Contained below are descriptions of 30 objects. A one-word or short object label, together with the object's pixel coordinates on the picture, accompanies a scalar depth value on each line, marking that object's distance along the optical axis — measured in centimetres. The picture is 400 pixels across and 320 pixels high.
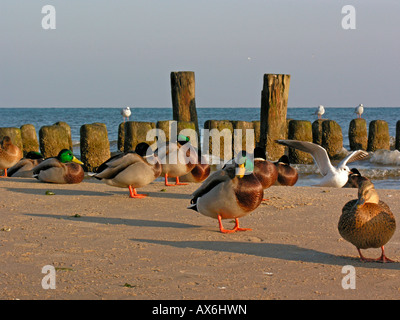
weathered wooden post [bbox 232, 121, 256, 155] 1555
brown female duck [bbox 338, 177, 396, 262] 474
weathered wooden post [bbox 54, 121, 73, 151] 1624
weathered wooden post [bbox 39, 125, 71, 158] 1477
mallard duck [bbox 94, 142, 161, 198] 813
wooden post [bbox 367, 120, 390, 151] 1814
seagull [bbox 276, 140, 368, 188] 1021
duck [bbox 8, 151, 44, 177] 1197
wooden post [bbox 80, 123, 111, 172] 1384
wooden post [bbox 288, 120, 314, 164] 1549
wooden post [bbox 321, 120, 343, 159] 1669
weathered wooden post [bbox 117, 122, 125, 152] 1658
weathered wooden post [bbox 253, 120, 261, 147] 1664
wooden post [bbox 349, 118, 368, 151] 1845
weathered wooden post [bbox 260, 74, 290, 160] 1436
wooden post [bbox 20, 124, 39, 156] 1636
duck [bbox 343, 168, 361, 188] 1079
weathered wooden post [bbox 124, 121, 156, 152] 1432
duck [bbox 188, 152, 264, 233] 579
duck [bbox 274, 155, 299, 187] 1058
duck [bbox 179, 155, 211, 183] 1078
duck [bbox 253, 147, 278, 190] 866
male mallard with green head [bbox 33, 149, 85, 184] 997
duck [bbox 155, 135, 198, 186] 978
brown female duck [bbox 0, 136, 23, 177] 1175
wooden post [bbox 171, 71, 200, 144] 1504
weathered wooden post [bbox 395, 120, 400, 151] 1791
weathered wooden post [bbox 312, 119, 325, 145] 1669
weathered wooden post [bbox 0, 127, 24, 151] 1517
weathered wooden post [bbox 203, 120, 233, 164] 1524
